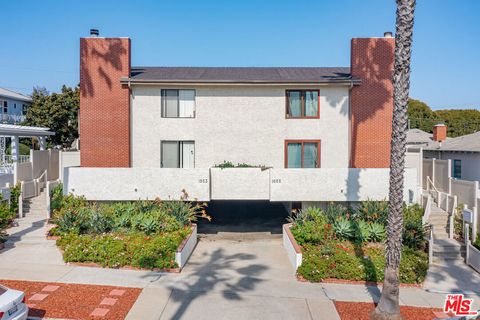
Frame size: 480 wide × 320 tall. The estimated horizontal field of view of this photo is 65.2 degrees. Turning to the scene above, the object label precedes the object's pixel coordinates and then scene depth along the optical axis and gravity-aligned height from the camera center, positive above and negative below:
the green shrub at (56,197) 18.30 -1.90
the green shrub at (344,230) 15.88 -2.91
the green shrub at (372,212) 17.23 -2.37
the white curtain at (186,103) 20.62 +3.15
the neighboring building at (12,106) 42.03 +6.32
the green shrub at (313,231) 15.54 -3.03
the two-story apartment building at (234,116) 20.14 +2.43
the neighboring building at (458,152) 22.28 +0.66
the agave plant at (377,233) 15.86 -3.03
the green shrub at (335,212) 17.08 -2.41
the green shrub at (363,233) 15.72 -3.01
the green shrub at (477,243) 15.87 -3.48
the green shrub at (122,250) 13.29 -3.30
